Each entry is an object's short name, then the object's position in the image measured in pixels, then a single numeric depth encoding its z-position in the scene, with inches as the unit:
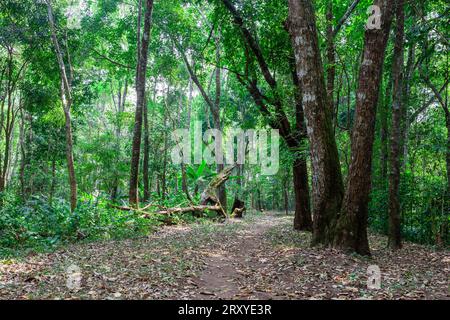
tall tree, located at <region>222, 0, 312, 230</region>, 454.6
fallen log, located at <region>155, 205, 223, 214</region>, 596.6
